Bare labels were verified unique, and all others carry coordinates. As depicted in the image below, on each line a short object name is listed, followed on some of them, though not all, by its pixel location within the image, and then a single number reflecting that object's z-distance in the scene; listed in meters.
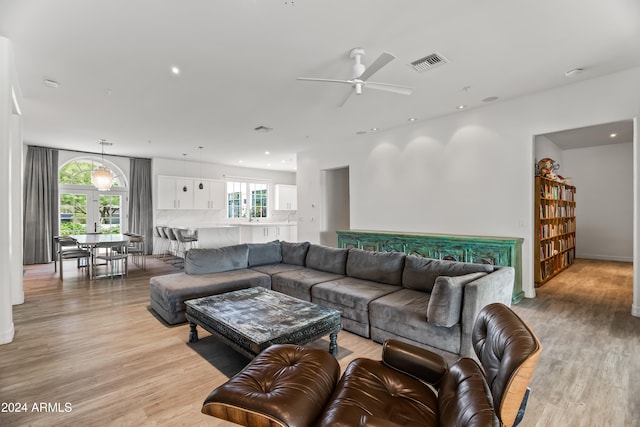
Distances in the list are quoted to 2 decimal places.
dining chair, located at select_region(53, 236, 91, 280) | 5.66
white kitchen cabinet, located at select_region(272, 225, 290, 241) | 10.04
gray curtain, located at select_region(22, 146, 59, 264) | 7.49
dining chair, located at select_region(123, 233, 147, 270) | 6.32
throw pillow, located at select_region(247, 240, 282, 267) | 4.73
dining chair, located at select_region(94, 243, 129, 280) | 5.57
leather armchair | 1.11
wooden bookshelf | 4.87
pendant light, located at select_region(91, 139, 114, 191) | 6.79
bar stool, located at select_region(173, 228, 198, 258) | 7.38
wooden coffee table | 2.29
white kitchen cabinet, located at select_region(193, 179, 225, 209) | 10.00
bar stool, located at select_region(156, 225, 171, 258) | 8.59
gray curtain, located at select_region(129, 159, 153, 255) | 8.98
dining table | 5.37
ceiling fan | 3.09
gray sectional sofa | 2.48
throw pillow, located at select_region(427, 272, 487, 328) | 2.43
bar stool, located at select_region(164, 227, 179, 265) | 7.86
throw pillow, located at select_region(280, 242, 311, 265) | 4.78
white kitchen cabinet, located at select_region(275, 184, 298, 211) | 12.00
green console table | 4.30
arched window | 8.22
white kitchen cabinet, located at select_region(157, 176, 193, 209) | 9.24
